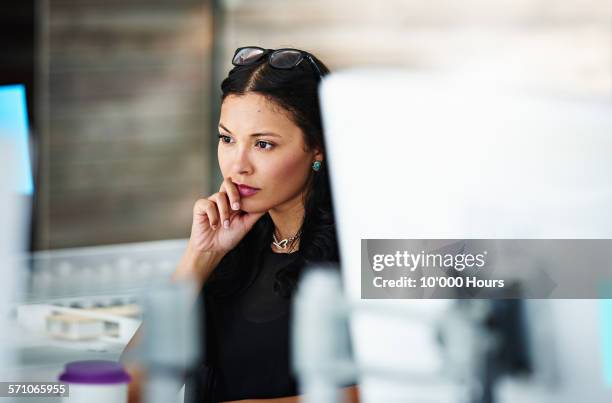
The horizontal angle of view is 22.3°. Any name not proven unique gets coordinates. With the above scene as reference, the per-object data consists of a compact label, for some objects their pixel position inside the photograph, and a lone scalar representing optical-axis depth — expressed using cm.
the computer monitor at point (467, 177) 218
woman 239
